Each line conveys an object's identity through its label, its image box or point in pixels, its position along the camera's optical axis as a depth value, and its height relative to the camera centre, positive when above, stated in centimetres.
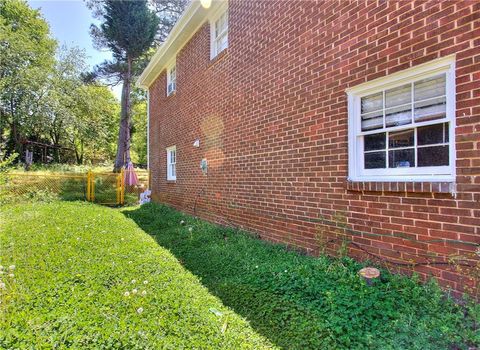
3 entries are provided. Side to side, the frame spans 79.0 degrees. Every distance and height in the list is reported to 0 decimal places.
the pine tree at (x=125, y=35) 1407 +716
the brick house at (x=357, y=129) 260 +59
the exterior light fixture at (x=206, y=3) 685 +412
